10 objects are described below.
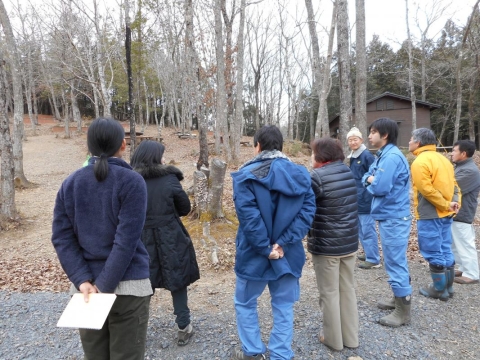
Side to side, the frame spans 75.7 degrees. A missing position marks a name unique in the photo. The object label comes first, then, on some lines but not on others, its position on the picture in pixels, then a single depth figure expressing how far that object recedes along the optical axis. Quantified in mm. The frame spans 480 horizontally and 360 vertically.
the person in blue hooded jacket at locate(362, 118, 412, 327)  3199
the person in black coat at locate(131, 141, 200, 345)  2787
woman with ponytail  1755
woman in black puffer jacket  2738
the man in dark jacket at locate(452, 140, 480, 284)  4160
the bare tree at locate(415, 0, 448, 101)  20922
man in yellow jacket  3528
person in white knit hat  4594
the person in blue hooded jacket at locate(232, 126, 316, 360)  2336
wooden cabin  24000
